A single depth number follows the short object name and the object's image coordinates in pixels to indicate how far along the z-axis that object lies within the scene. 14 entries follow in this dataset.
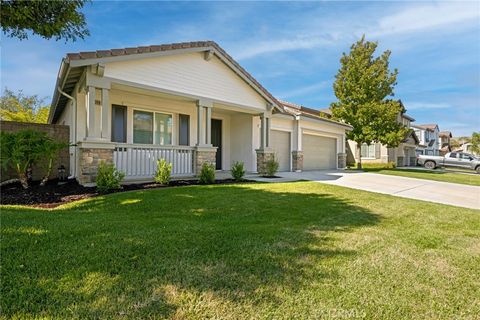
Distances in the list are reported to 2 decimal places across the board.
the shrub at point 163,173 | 8.35
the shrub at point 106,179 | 6.99
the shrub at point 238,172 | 10.02
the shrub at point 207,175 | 9.23
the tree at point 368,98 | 19.17
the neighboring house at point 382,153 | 27.88
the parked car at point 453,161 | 26.18
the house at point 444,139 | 62.97
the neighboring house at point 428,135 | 50.47
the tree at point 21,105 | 17.97
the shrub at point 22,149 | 7.04
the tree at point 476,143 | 50.31
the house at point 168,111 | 7.91
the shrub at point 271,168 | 11.70
